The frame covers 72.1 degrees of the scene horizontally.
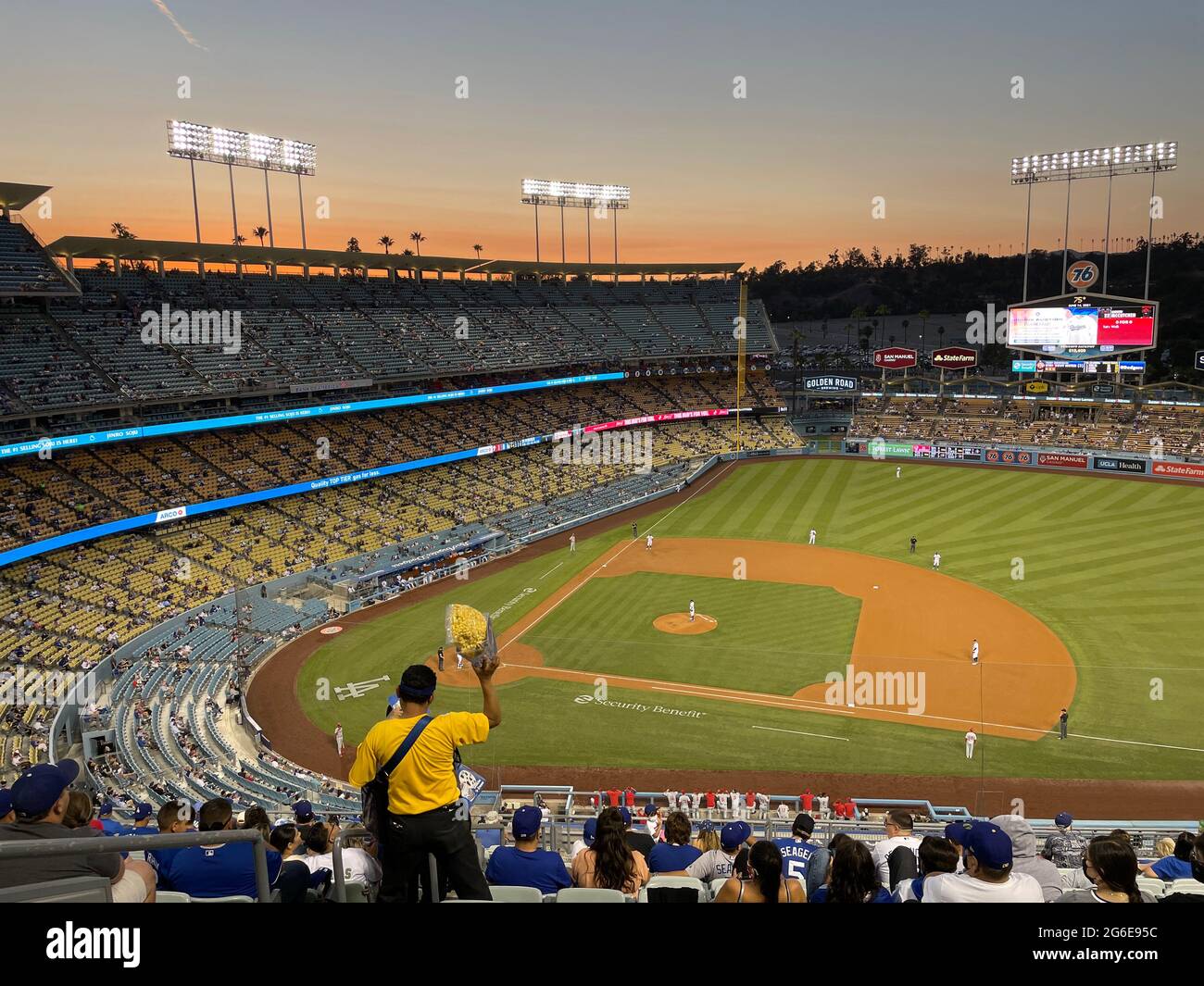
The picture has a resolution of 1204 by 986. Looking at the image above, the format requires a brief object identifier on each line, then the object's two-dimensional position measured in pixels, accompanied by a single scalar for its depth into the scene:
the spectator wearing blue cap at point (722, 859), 7.38
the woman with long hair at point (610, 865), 6.73
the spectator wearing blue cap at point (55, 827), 4.44
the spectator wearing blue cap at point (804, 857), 7.16
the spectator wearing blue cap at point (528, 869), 6.66
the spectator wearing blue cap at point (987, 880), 4.91
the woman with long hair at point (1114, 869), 5.12
